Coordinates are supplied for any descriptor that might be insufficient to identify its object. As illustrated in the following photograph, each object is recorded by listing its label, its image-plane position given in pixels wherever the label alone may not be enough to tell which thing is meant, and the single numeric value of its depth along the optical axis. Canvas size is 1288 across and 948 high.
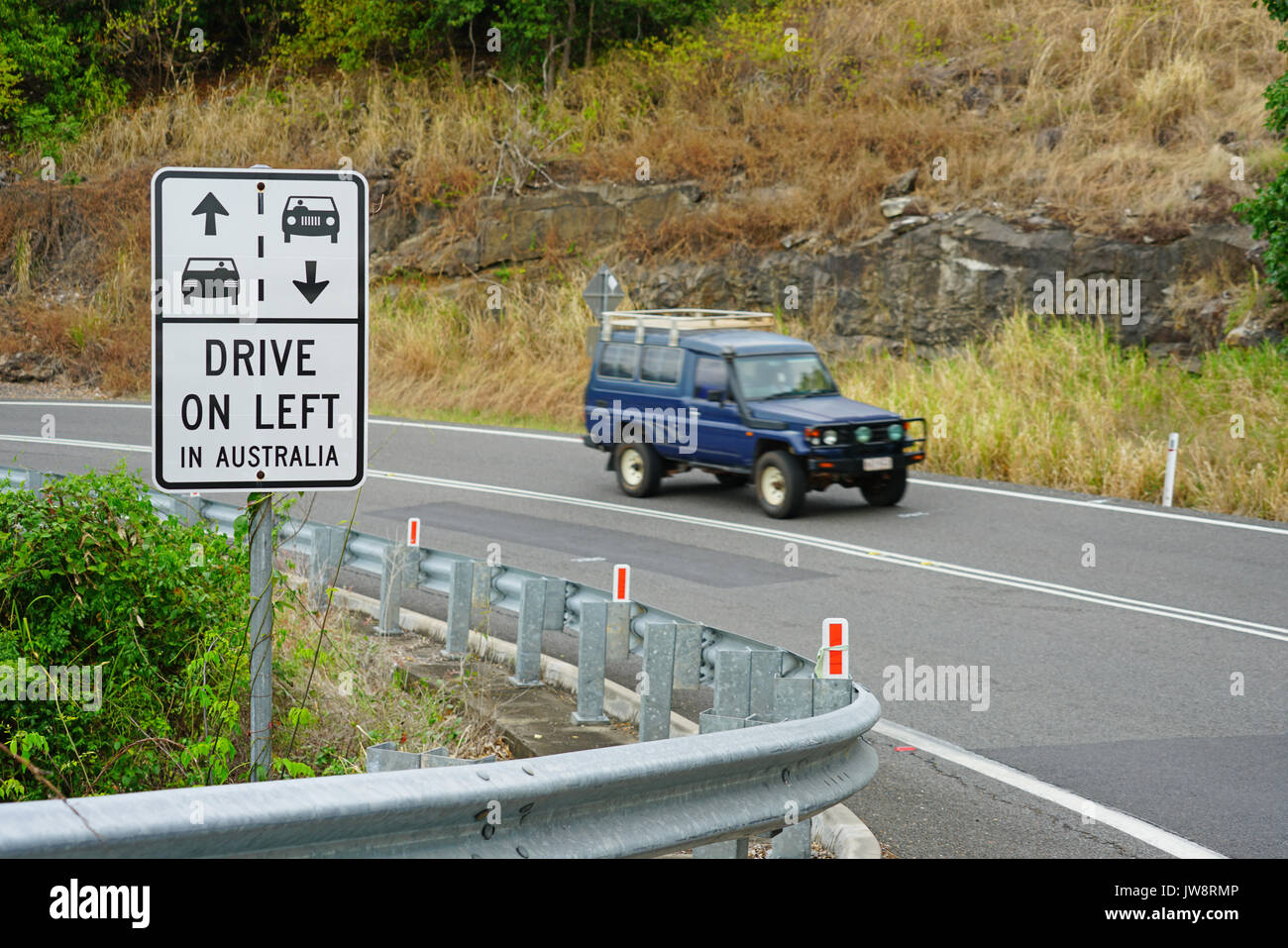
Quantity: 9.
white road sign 3.96
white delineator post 15.34
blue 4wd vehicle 14.38
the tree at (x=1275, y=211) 15.36
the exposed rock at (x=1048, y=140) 25.69
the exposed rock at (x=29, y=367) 29.48
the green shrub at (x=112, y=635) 5.45
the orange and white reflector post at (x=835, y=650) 4.98
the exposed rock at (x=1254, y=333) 19.97
